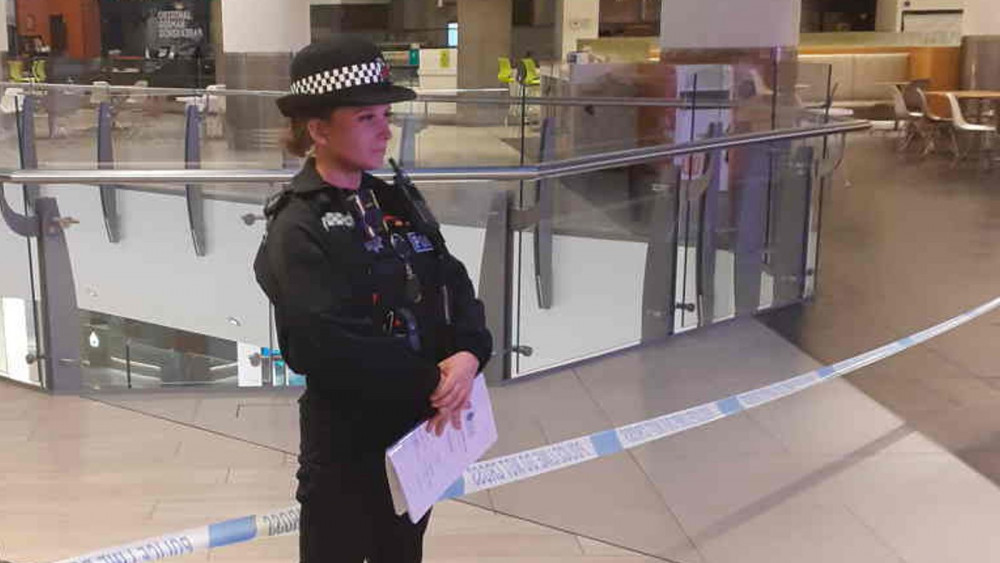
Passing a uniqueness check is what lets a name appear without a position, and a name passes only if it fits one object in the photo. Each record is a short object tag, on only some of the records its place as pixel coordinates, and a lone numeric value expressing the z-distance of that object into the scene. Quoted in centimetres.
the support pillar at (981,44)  1538
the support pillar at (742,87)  577
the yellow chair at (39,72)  1579
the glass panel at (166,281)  472
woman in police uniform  173
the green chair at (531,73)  1482
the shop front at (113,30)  1930
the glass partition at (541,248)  467
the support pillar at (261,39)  1202
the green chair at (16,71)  1587
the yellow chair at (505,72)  1703
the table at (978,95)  1305
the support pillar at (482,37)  1966
